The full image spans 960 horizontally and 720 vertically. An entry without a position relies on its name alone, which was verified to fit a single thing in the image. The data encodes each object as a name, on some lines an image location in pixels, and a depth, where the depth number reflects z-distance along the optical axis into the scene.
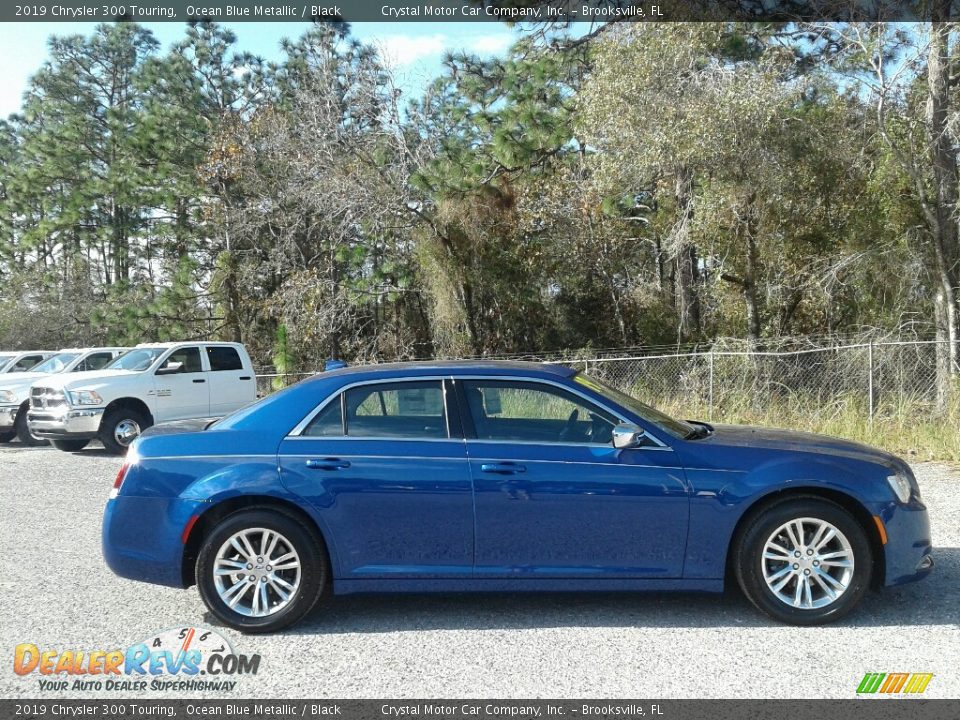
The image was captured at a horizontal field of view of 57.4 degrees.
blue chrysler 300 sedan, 5.16
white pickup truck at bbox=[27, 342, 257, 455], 13.89
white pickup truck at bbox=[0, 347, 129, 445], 16.23
